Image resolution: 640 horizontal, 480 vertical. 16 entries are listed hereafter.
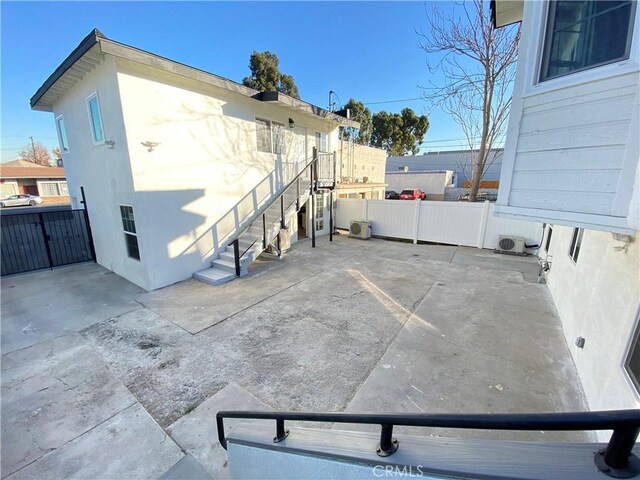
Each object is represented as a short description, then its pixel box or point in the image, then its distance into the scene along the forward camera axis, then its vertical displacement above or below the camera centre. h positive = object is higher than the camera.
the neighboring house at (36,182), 25.42 -0.20
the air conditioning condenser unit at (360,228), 10.80 -1.96
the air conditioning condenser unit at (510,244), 8.21 -1.98
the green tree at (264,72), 19.50 +7.95
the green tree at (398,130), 28.66 +5.36
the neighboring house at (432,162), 31.91 +2.15
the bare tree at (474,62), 8.32 +3.93
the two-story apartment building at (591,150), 1.93 +0.24
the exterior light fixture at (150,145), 5.54 +0.72
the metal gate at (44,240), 7.20 -1.69
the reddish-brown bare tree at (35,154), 41.03 +4.03
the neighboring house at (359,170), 13.78 +0.59
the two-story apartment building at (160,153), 5.45 +0.65
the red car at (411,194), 23.05 -1.23
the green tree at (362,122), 25.95 +5.69
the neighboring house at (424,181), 25.77 -0.14
